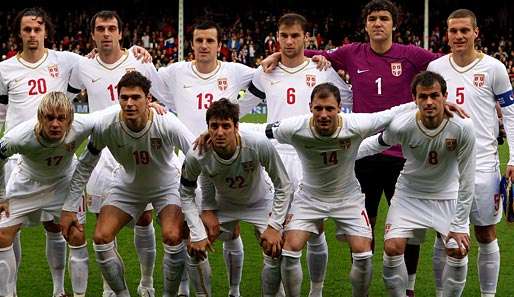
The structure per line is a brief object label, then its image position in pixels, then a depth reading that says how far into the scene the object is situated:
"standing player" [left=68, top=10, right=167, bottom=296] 12.55
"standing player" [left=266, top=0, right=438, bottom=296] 12.09
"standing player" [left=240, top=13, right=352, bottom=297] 12.43
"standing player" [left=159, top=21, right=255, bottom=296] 12.67
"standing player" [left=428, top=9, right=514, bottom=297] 11.53
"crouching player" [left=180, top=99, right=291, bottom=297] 10.58
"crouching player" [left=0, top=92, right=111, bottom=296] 10.81
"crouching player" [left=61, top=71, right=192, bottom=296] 11.00
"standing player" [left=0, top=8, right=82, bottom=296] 12.59
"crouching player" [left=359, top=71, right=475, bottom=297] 10.48
